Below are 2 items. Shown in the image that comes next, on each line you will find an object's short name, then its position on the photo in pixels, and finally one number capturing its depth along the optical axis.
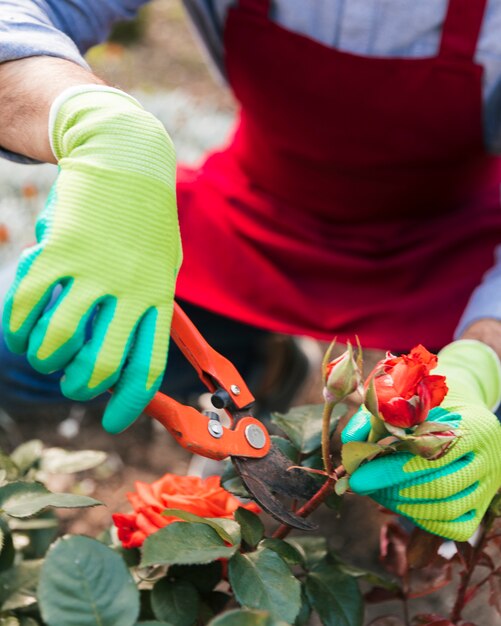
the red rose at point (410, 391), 0.75
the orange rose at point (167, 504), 0.94
